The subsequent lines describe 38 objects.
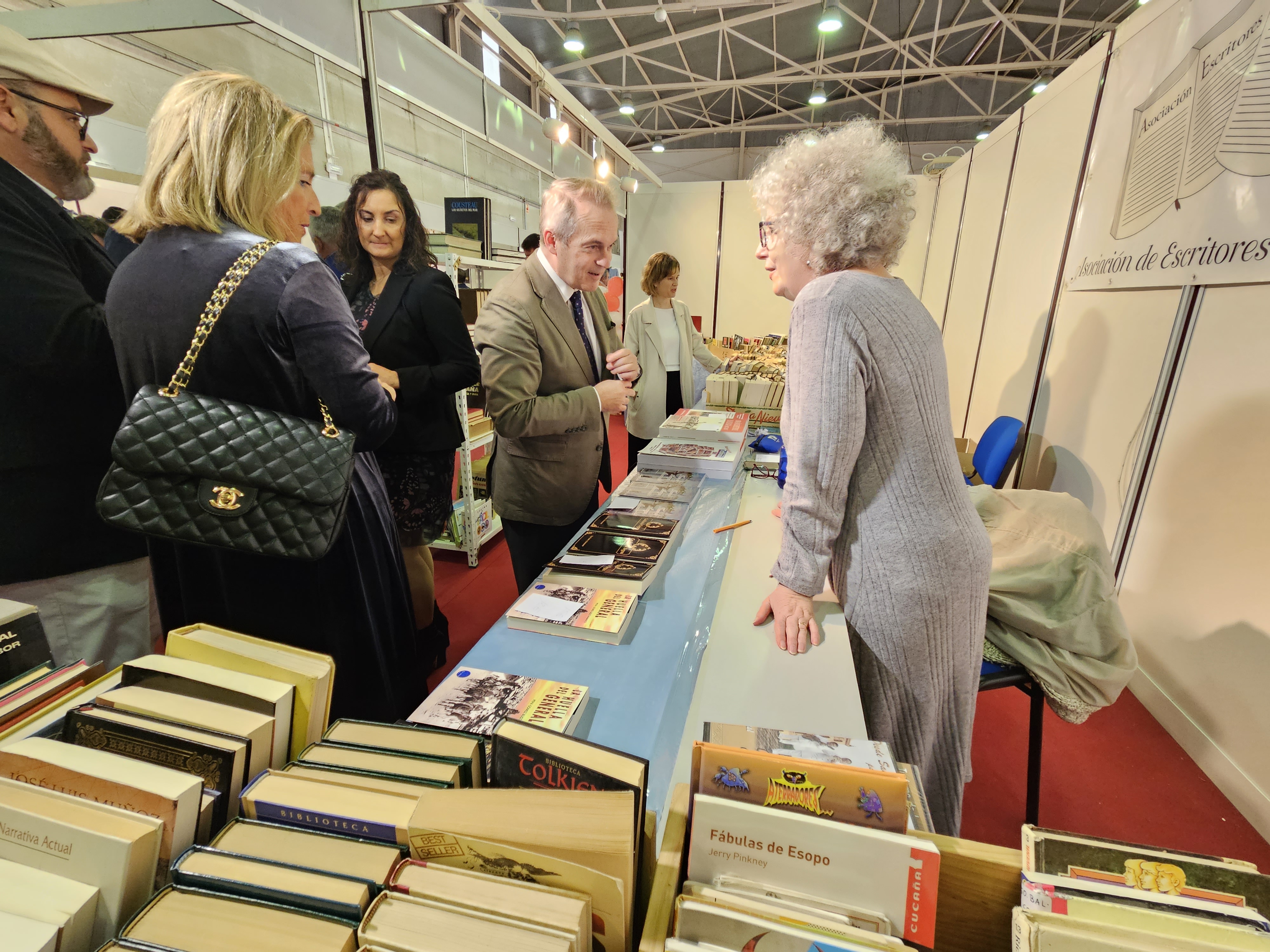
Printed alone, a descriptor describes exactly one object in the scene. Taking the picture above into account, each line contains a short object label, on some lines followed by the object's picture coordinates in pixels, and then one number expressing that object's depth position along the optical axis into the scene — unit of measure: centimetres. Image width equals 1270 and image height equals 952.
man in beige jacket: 163
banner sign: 187
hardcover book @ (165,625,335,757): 65
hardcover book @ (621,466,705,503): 184
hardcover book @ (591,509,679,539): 150
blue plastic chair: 276
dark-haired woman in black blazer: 188
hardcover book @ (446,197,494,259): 342
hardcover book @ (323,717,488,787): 62
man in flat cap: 107
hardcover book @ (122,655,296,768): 62
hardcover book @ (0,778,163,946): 47
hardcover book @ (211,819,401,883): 50
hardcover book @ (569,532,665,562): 137
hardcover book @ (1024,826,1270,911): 46
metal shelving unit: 301
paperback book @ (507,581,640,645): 111
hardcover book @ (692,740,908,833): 48
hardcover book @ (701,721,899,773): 59
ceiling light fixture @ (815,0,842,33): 713
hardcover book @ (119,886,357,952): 44
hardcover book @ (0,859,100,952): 44
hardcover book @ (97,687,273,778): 58
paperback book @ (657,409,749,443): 238
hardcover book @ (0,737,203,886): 50
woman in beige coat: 362
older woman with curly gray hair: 102
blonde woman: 96
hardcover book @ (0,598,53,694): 69
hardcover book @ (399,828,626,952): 46
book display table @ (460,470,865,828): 89
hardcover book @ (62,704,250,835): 56
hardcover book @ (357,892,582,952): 43
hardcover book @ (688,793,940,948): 45
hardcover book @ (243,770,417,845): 52
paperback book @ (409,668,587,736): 86
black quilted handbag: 94
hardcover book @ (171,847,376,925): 46
